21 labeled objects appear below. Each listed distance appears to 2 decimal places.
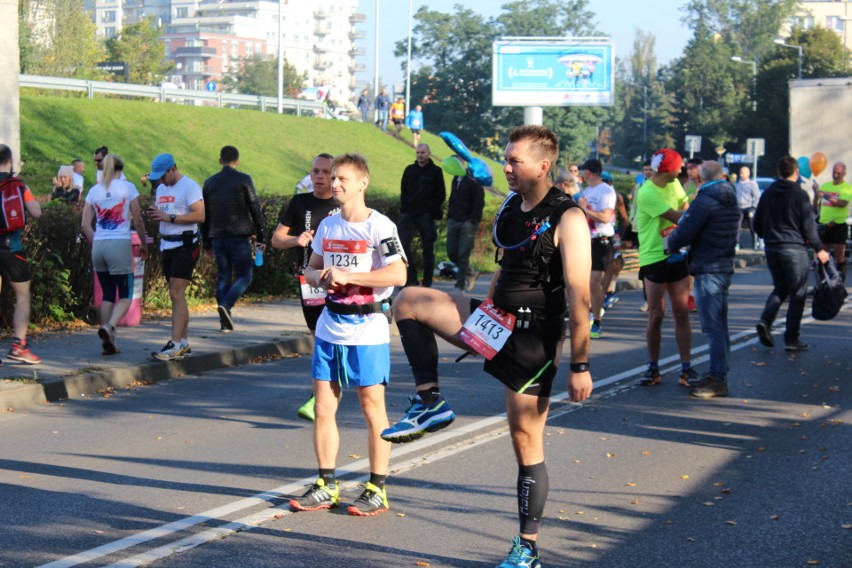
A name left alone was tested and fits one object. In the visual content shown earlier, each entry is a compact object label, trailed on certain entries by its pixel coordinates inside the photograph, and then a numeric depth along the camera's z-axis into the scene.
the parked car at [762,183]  43.94
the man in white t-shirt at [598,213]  13.84
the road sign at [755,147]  41.38
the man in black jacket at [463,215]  17.91
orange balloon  23.09
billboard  44.91
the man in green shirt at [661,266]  10.75
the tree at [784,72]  71.19
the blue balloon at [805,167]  25.47
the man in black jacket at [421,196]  17.27
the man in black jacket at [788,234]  12.63
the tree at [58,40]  65.81
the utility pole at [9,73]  15.66
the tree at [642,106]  122.50
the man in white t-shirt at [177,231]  11.69
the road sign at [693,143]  41.62
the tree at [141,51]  96.25
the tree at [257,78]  136.88
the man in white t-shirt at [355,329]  6.39
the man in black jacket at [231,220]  13.02
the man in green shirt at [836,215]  18.09
